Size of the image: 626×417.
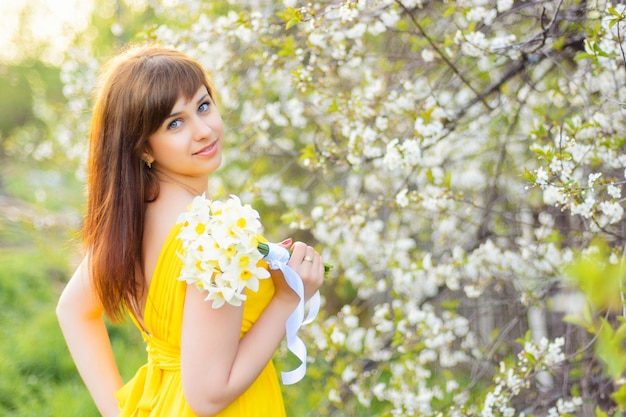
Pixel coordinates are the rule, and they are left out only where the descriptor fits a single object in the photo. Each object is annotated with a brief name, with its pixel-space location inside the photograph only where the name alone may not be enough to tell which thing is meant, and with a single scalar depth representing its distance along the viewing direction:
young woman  1.45
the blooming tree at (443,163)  2.26
